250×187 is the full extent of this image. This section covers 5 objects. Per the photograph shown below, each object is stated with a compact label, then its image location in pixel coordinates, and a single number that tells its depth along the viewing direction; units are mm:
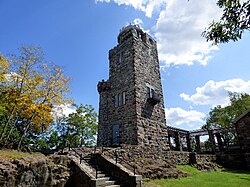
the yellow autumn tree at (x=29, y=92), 12164
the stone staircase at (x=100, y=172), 7031
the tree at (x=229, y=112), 28656
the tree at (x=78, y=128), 23703
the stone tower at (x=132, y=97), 13555
